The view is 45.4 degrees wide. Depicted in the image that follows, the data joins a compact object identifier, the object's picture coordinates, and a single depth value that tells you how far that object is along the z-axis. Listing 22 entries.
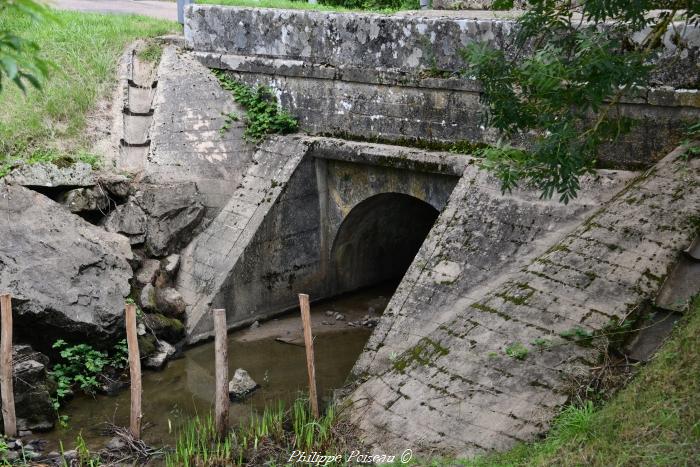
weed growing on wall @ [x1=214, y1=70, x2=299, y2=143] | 12.78
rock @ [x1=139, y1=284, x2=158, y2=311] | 11.00
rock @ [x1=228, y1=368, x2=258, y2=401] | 9.84
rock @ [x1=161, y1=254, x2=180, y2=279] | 11.80
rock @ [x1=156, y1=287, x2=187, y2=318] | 11.37
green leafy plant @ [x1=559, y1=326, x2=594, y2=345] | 7.44
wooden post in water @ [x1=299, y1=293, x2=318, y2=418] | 8.61
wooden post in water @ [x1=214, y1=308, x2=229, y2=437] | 8.40
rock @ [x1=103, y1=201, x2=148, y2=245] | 11.68
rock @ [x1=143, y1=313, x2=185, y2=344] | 10.95
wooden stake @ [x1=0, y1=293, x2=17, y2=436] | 8.43
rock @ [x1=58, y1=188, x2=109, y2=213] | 11.33
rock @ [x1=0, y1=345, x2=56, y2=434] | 8.92
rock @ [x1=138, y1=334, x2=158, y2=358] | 10.62
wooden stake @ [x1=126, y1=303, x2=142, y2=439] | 8.53
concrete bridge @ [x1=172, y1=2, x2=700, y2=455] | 7.65
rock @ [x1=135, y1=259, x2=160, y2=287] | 11.37
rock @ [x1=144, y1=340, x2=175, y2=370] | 10.61
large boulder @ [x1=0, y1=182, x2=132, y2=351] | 9.86
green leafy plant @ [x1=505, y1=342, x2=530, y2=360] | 7.62
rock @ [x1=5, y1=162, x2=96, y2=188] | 11.06
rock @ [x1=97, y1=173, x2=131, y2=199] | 11.73
